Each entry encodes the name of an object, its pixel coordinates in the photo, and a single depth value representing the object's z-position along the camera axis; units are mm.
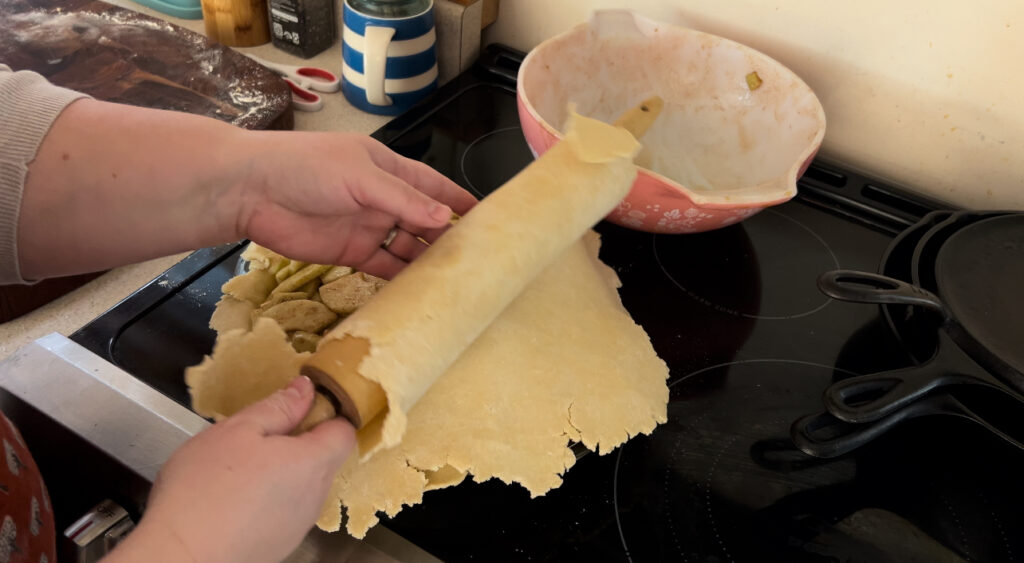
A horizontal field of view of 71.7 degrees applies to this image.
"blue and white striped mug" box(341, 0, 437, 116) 1001
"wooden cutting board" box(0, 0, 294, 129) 1010
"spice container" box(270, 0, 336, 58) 1137
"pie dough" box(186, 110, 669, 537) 552
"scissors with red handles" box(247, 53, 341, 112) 1098
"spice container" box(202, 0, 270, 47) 1154
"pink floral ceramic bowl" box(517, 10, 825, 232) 938
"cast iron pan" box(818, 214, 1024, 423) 646
